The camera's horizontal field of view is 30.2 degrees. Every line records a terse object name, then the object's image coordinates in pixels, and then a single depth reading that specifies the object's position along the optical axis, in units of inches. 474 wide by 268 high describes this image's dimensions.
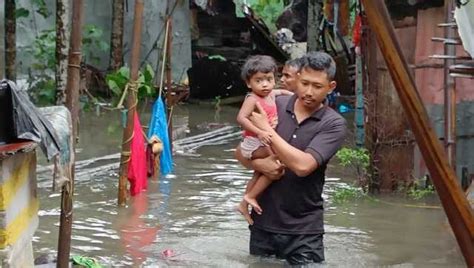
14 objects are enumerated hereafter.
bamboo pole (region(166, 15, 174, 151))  395.6
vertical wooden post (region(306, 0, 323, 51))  706.8
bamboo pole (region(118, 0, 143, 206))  310.2
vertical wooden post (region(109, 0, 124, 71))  688.4
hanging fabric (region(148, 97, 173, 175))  366.6
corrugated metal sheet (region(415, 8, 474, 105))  345.4
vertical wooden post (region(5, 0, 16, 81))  536.1
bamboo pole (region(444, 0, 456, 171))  303.7
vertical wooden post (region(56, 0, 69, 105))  454.9
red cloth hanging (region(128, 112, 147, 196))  322.0
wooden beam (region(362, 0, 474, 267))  120.2
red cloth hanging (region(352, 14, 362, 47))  404.6
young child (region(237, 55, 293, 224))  205.6
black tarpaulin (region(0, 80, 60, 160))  152.6
